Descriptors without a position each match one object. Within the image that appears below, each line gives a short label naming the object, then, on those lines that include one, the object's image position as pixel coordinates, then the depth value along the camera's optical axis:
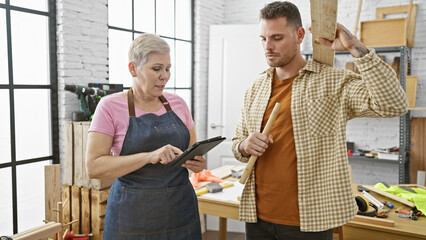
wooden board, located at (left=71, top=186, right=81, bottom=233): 3.04
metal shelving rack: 4.40
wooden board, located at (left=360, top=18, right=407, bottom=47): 4.37
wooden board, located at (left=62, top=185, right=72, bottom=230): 3.11
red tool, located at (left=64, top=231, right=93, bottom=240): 2.70
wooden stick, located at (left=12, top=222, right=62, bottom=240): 1.60
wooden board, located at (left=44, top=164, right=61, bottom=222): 2.15
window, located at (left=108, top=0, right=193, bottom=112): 4.06
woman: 1.70
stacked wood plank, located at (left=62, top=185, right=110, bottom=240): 2.96
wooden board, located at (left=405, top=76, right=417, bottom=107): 4.38
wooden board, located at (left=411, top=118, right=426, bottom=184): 4.56
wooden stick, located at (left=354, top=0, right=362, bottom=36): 4.51
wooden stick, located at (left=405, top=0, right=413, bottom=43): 4.31
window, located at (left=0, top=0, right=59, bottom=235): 3.03
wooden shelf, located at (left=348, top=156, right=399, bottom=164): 4.49
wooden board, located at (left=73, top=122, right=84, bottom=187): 3.01
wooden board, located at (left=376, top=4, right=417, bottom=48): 4.48
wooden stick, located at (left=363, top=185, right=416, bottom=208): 2.43
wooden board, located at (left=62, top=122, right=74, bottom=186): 3.06
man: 1.64
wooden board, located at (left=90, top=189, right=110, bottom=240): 2.95
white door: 5.10
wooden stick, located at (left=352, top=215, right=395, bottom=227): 2.12
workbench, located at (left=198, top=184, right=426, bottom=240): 2.07
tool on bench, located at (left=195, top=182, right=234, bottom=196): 2.76
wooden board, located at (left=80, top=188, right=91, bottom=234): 2.99
